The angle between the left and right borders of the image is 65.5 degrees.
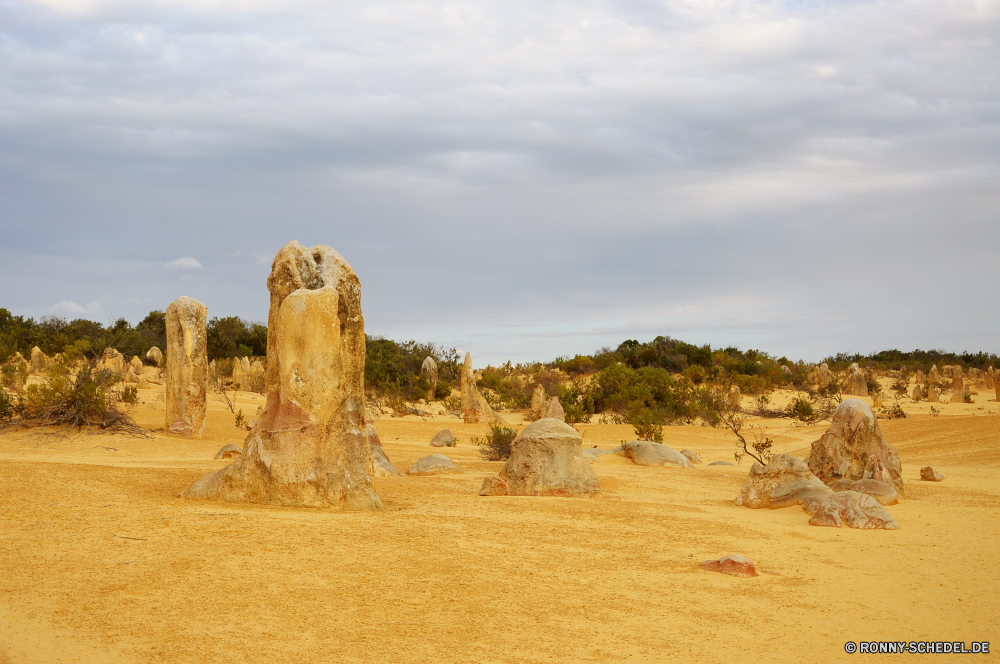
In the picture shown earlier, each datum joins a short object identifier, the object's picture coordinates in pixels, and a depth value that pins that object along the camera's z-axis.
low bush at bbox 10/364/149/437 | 15.94
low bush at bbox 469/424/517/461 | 15.65
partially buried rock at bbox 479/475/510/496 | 10.41
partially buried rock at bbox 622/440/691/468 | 15.06
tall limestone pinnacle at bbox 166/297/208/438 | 16.80
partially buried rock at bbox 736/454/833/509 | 9.79
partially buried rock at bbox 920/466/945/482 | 12.77
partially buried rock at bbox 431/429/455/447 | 18.25
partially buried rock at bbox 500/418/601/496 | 10.42
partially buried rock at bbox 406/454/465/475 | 13.01
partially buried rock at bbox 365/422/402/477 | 12.12
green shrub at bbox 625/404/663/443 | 19.12
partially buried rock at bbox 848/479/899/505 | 10.30
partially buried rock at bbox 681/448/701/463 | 16.30
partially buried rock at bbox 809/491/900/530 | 8.66
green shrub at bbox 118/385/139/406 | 19.67
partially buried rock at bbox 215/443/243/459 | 12.63
